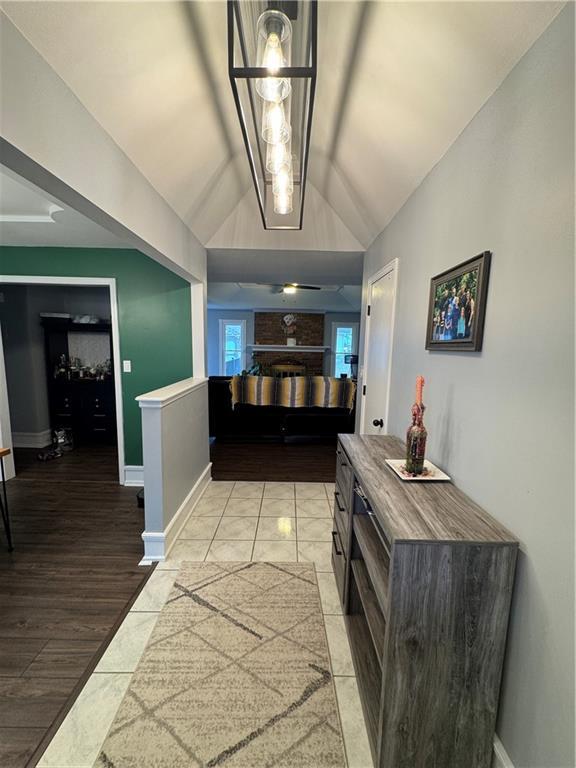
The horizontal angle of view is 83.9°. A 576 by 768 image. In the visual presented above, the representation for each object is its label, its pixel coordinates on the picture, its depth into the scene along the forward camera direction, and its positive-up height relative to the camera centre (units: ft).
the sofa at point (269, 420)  15.39 -3.43
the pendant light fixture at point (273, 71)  3.00 +2.97
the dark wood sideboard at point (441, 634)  3.08 -2.76
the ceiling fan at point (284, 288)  20.48 +4.31
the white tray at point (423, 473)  4.29 -1.67
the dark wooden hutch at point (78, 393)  14.46 -2.20
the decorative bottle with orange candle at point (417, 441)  4.28 -1.18
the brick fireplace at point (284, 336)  28.60 +1.20
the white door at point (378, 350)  7.48 +0.03
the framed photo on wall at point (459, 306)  3.80 +0.63
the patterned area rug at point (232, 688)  3.74 -4.67
